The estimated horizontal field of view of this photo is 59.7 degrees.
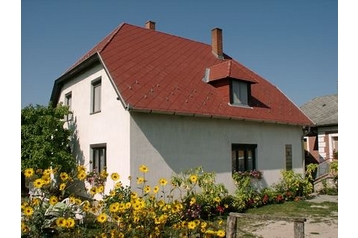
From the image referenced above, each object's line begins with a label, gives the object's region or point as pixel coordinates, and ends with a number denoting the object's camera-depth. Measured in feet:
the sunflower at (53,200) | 11.22
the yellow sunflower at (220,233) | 12.67
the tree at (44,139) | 37.35
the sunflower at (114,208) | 12.19
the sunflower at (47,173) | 11.81
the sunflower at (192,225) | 12.78
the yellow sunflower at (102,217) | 11.76
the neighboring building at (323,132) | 62.48
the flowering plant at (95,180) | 33.56
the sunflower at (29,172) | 11.95
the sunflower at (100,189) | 12.82
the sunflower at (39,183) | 11.19
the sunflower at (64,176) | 12.51
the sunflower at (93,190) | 12.91
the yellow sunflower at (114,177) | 13.91
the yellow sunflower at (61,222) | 10.97
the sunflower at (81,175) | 12.56
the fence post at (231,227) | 16.63
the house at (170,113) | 32.30
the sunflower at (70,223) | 11.01
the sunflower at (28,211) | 10.68
